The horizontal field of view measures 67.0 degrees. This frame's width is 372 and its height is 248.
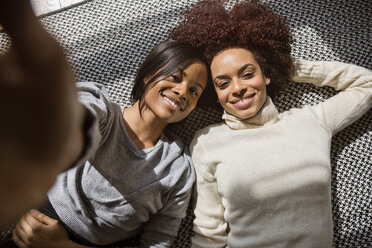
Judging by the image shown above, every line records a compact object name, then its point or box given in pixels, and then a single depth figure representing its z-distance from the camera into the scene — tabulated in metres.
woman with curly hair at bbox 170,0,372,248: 1.03
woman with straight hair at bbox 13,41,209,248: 1.03
